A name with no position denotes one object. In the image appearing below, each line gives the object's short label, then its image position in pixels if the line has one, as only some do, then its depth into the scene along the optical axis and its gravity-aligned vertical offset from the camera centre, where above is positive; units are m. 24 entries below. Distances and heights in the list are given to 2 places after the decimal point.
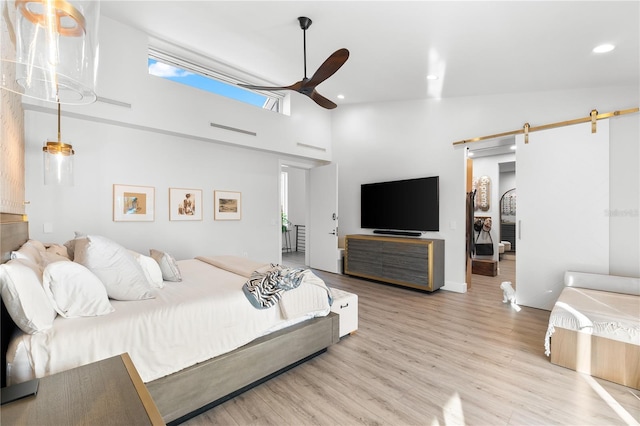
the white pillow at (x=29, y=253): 1.69 -0.26
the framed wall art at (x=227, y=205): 4.73 +0.13
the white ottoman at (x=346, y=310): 2.75 -0.96
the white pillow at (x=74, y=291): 1.47 -0.42
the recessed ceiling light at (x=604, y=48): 2.66 +1.57
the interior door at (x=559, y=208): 3.27 +0.06
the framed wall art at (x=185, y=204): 4.25 +0.13
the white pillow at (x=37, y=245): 2.25 -0.27
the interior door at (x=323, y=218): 5.72 -0.12
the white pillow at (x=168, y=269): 2.45 -0.49
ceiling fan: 2.47 +1.31
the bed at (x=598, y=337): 2.09 -0.96
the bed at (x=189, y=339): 1.35 -0.73
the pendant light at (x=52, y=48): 0.83 +0.51
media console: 4.34 -0.78
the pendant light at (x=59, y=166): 2.52 +0.43
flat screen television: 4.68 +0.14
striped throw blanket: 2.04 -0.55
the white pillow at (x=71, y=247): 2.49 -0.32
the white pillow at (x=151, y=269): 2.21 -0.45
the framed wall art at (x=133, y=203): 3.77 +0.13
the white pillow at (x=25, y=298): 1.24 -0.39
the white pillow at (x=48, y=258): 1.89 -0.32
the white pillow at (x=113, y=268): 1.77 -0.36
